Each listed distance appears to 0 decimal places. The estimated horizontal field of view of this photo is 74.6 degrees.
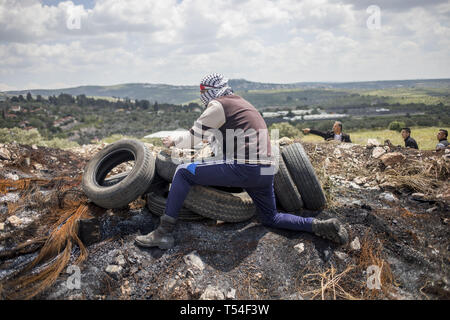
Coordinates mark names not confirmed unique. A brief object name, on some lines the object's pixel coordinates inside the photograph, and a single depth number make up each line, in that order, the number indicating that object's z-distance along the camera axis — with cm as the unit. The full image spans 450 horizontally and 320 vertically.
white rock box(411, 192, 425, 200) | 494
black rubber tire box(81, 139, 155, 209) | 406
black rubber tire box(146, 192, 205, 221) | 408
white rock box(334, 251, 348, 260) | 346
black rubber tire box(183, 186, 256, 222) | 394
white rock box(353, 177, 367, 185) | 609
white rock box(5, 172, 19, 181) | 608
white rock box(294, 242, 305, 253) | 358
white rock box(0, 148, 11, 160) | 685
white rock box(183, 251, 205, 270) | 332
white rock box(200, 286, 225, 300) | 292
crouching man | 337
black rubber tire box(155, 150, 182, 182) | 429
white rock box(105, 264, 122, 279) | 317
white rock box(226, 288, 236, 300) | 297
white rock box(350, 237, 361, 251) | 357
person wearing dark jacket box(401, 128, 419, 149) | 830
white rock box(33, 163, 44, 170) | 713
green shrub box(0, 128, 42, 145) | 1482
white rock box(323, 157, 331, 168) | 707
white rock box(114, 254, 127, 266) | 330
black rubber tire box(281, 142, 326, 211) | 436
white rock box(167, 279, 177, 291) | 306
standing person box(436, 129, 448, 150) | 757
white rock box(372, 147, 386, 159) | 720
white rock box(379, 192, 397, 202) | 510
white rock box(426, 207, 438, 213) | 443
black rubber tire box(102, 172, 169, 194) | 450
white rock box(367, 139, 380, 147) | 796
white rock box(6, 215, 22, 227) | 404
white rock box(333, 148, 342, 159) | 749
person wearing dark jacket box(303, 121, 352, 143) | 895
